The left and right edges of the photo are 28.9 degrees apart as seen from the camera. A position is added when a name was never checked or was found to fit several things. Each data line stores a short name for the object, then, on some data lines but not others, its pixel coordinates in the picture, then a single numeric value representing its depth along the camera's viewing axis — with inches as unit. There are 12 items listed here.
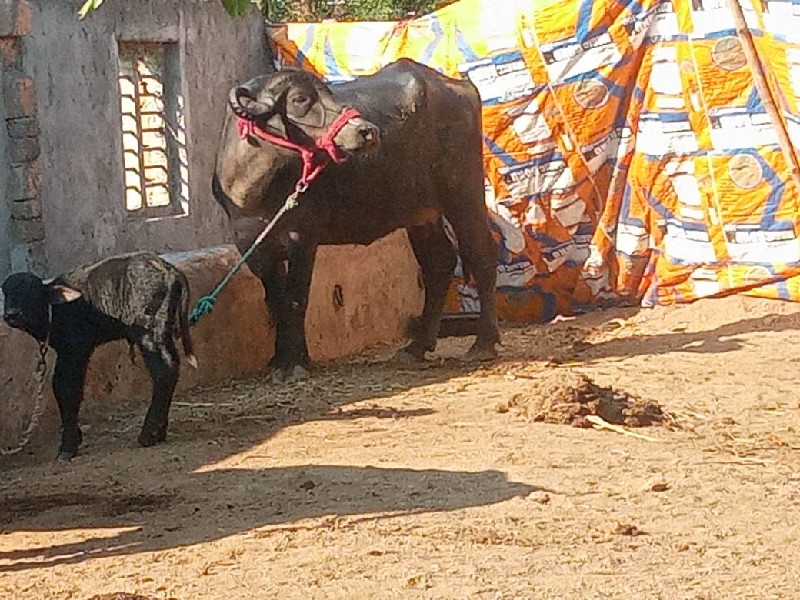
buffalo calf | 281.9
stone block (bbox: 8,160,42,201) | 416.2
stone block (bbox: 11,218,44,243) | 417.7
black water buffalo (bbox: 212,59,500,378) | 364.8
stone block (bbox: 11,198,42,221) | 417.1
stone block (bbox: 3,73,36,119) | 412.7
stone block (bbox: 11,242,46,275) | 416.5
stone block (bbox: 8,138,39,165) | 415.8
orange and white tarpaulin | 458.6
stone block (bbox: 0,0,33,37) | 407.5
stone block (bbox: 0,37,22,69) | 411.2
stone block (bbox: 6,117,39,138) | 414.9
